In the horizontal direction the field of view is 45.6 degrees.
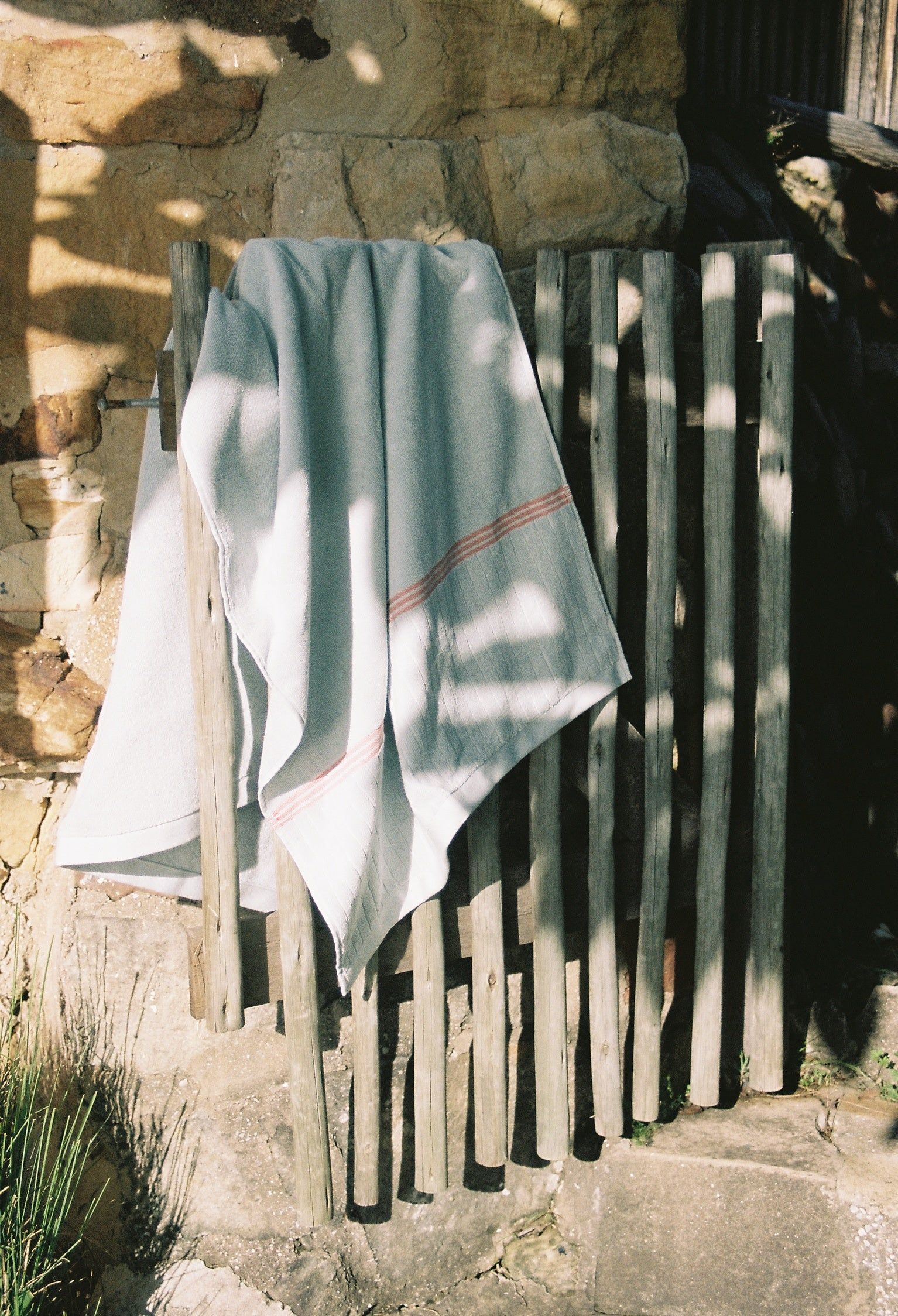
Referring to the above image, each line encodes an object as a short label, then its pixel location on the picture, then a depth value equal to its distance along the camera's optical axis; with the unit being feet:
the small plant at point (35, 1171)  6.89
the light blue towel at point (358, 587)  5.71
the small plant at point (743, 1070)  9.16
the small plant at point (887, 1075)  9.28
